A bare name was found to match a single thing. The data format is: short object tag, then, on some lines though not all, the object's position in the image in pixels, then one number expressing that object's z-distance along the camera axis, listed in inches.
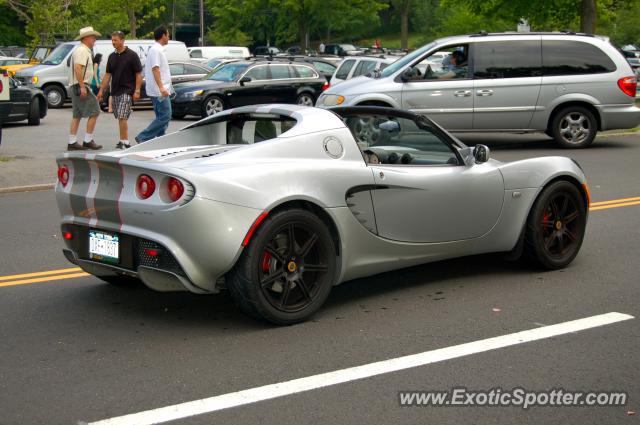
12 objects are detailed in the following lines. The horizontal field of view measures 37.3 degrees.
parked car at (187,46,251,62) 1943.9
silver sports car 214.7
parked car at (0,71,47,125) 787.9
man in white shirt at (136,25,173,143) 562.6
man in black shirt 571.5
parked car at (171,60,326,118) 943.0
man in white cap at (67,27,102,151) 580.7
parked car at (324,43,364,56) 2513.0
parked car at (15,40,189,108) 1064.2
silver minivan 627.2
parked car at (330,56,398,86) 901.2
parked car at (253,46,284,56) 2595.7
